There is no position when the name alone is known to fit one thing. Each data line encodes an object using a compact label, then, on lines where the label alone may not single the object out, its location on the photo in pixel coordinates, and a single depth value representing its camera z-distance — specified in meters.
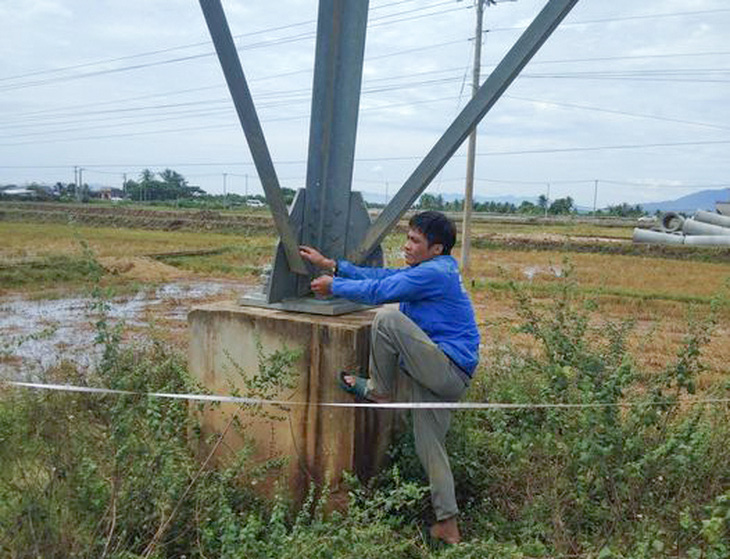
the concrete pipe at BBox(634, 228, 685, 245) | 30.88
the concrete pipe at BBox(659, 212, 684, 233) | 35.31
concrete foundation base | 3.98
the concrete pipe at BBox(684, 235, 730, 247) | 30.35
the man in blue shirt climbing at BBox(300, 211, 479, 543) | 3.56
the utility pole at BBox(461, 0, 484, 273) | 19.72
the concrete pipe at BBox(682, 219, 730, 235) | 32.66
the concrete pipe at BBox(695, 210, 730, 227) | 35.44
